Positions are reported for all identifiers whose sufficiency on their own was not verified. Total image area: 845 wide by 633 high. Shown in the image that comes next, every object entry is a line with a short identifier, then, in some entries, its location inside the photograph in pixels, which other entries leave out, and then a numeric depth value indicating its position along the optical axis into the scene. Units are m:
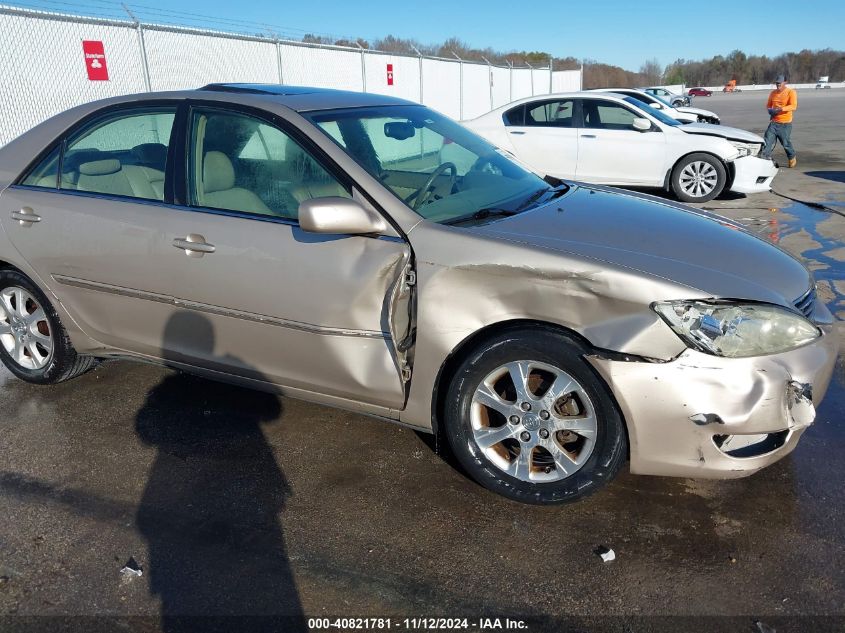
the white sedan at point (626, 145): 9.93
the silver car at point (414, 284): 2.60
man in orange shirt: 13.10
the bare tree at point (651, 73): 114.30
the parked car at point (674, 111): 14.64
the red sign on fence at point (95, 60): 10.16
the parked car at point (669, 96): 32.36
